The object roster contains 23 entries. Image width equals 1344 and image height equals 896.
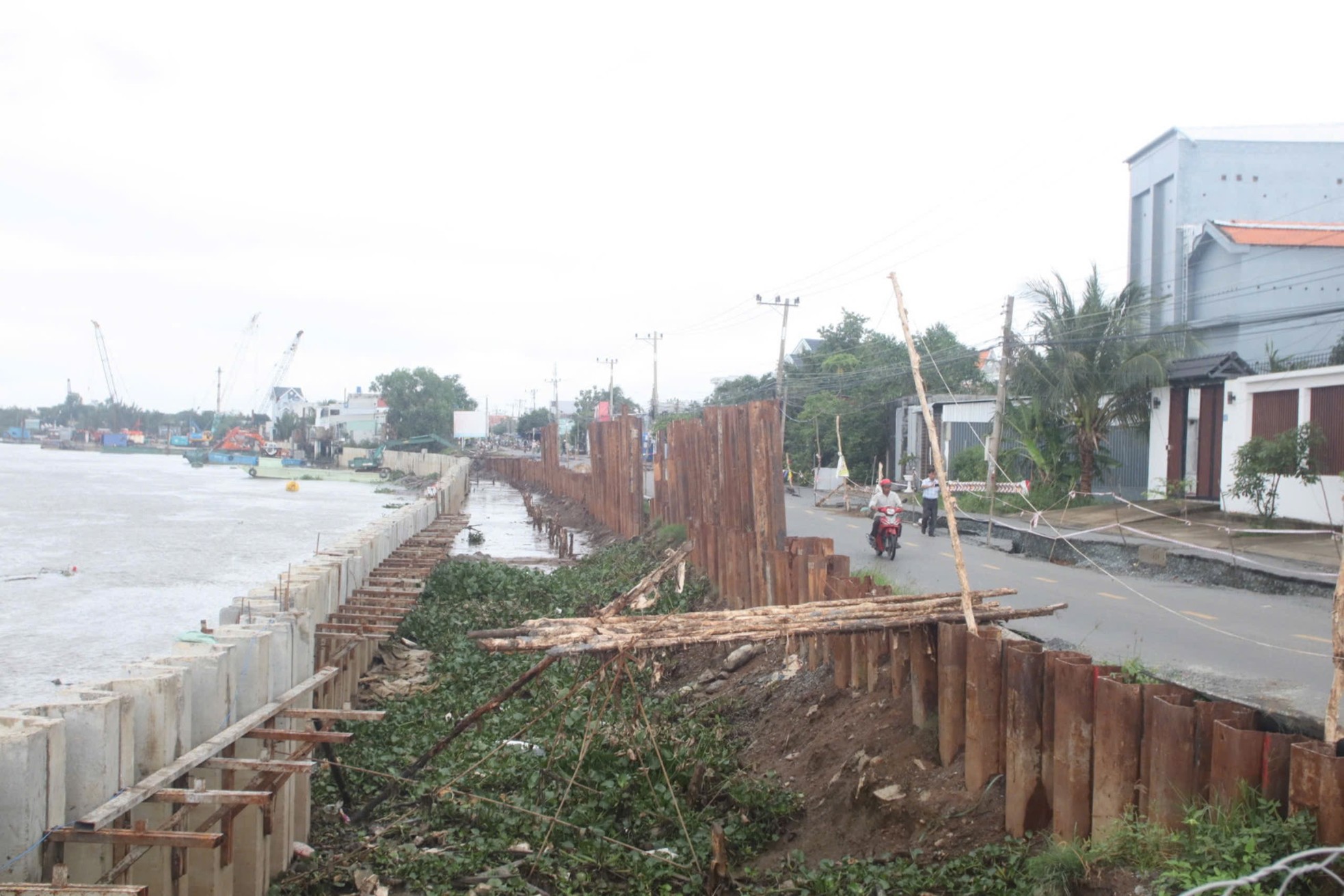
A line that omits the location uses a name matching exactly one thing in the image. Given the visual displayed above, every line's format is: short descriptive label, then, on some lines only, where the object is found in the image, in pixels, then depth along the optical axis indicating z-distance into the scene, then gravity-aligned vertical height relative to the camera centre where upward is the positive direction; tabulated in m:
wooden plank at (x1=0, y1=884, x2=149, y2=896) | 4.30 -1.94
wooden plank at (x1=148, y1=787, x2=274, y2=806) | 5.46 -1.95
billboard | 104.25 +1.69
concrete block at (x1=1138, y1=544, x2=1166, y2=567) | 16.53 -1.59
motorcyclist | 17.11 -0.84
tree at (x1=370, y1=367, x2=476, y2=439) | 104.38 +3.54
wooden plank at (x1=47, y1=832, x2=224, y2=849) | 4.98 -1.99
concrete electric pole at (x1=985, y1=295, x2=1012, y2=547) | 27.72 +1.81
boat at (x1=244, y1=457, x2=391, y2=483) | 93.75 -3.33
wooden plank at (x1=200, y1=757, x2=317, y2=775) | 6.12 -1.99
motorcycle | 16.92 -1.33
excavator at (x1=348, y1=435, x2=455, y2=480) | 98.31 -1.27
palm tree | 26.80 +2.59
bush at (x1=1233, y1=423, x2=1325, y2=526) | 18.44 -0.04
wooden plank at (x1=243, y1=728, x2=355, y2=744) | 6.66 -1.96
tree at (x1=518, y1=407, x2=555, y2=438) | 127.37 +2.92
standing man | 21.82 -1.14
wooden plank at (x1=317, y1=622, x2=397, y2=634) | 10.62 -1.99
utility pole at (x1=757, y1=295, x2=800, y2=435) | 43.31 +2.61
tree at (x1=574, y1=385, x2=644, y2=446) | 110.38 +4.46
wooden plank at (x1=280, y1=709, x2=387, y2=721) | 7.26 -1.98
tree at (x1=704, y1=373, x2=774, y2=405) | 57.68 +3.50
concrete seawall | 4.80 -1.72
